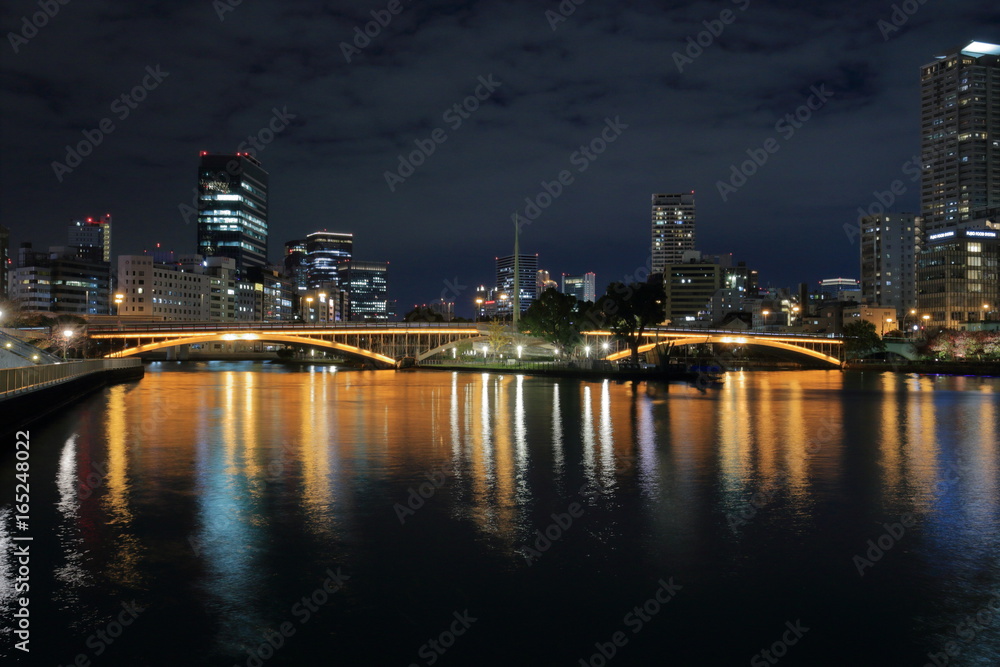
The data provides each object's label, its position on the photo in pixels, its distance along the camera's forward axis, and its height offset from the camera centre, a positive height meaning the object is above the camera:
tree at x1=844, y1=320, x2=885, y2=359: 119.16 -2.57
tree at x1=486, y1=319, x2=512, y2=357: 109.38 -0.64
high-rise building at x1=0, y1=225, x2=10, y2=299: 196.50 +21.97
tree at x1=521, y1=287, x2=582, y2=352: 103.44 +1.49
